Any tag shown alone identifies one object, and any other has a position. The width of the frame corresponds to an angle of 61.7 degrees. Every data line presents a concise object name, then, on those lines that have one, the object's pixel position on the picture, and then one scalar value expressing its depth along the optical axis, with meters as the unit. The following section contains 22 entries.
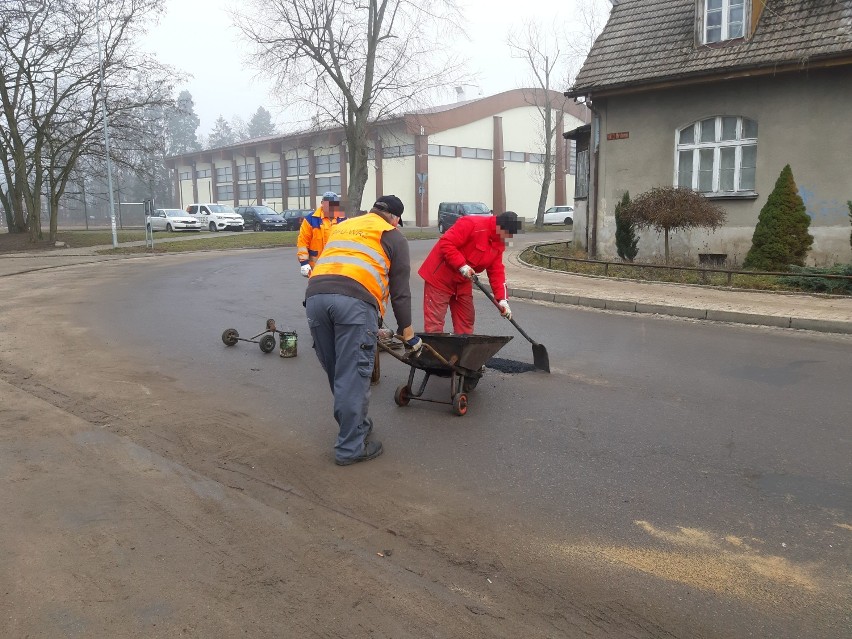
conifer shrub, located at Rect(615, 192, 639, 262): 17.11
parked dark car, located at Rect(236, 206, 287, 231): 41.88
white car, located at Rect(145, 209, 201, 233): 40.91
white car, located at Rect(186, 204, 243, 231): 42.78
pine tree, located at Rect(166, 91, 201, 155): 112.44
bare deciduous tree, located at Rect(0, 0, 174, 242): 27.64
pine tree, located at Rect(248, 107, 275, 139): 132.00
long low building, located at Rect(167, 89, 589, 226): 48.69
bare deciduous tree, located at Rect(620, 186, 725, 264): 14.57
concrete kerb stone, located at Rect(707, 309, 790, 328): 10.08
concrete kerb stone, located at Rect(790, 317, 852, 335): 9.62
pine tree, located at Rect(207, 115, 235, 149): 128.88
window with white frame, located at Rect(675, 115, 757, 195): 15.73
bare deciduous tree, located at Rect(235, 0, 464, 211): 30.72
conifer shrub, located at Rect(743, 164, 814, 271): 14.63
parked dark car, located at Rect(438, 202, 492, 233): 38.03
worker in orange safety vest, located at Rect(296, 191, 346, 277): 8.24
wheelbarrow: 5.62
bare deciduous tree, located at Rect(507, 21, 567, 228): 40.41
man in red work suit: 6.70
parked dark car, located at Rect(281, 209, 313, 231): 42.50
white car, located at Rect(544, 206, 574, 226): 45.12
